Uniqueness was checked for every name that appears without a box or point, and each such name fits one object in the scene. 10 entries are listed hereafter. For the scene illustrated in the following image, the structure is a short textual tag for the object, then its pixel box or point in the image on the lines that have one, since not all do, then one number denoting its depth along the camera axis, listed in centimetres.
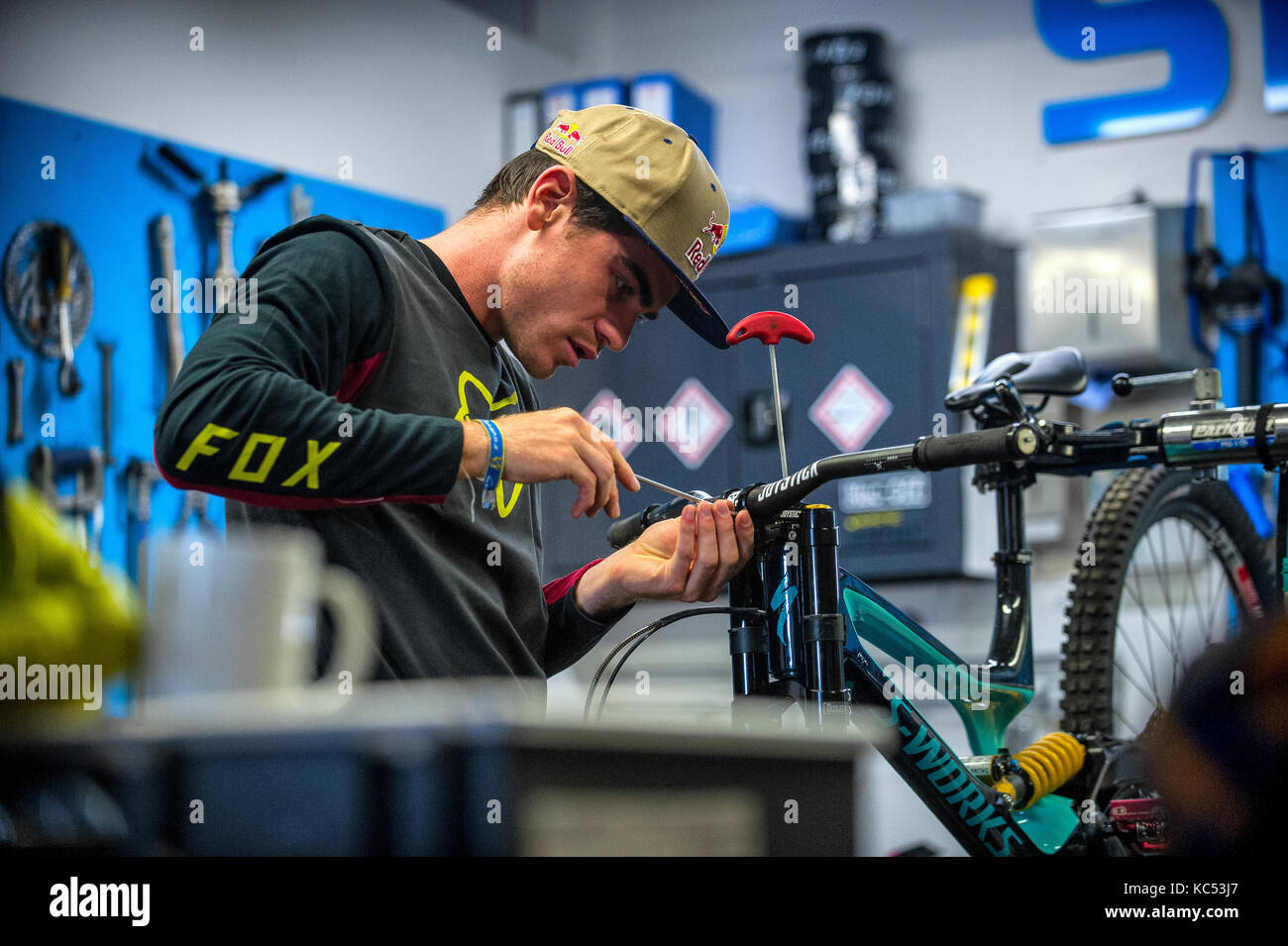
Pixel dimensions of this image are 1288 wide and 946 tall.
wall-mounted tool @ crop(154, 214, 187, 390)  320
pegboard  299
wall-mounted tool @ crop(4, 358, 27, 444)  294
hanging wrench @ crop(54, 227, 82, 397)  303
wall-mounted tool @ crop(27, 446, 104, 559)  298
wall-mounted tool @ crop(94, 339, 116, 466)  310
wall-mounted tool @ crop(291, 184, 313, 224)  355
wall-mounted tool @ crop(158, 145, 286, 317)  331
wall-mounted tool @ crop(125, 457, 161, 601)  311
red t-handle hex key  128
